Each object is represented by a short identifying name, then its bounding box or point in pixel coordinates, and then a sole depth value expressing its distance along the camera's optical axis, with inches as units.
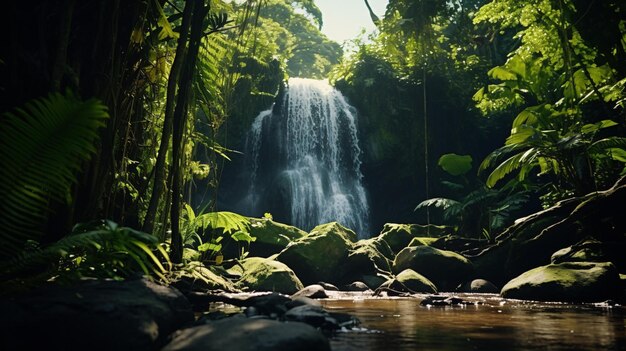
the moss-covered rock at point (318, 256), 434.9
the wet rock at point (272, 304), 178.4
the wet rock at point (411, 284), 369.4
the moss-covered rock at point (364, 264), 450.3
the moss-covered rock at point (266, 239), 506.6
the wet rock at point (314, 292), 318.3
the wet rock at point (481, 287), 403.2
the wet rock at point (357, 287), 408.5
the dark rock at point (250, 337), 98.6
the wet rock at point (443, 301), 265.5
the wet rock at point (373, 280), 427.7
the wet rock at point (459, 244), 475.5
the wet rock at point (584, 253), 345.7
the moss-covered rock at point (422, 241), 503.5
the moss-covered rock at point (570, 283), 285.6
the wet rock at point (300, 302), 184.5
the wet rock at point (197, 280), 222.1
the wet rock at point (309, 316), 160.7
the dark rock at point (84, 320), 102.2
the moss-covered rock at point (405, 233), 555.2
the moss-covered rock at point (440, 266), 422.9
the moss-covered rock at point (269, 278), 345.7
